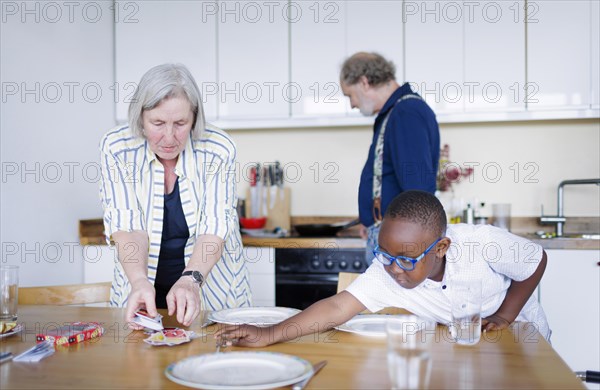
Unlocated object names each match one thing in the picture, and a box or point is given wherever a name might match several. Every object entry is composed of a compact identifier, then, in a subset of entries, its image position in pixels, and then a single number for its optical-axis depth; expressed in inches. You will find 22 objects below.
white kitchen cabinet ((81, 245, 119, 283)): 123.4
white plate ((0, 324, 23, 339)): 54.4
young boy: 55.4
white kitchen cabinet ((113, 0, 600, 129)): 118.3
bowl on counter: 130.1
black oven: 115.6
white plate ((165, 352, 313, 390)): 39.5
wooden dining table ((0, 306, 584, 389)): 41.1
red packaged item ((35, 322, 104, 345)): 51.4
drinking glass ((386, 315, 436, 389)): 32.6
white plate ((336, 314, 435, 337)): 53.9
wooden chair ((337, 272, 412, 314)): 74.2
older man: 85.2
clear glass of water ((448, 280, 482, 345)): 50.7
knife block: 137.4
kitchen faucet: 120.9
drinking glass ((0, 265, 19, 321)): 56.4
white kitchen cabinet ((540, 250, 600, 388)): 107.5
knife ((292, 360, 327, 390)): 39.4
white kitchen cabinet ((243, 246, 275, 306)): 117.5
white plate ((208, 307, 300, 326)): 59.2
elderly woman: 64.4
